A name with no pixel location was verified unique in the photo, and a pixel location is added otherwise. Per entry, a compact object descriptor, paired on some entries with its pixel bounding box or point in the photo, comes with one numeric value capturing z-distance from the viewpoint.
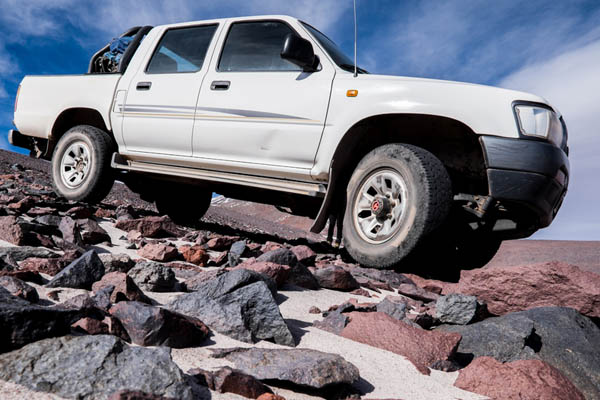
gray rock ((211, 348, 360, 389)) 1.37
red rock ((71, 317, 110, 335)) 1.48
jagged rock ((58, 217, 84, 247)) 3.06
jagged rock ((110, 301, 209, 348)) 1.55
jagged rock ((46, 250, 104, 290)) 2.12
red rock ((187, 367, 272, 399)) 1.28
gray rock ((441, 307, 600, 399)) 2.02
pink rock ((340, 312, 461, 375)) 1.86
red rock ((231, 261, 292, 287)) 2.49
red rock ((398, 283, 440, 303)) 2.89
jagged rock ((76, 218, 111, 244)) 3.34
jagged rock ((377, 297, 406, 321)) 2.23
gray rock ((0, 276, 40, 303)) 1.76
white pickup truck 3.19
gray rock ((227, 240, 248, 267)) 3.01
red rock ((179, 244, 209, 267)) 3.08
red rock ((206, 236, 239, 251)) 3.66
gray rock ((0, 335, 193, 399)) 1.16
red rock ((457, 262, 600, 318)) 2.66
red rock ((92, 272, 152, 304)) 1.88
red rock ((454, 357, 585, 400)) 1.62
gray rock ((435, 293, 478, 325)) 2.28
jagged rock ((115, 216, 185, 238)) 3.94
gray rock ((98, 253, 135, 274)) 2.46
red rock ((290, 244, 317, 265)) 3.41
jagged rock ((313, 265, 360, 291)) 2.87
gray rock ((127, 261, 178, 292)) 2.27
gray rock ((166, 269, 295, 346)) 1.78
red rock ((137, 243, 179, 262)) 3.03
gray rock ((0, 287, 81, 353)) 1.28
